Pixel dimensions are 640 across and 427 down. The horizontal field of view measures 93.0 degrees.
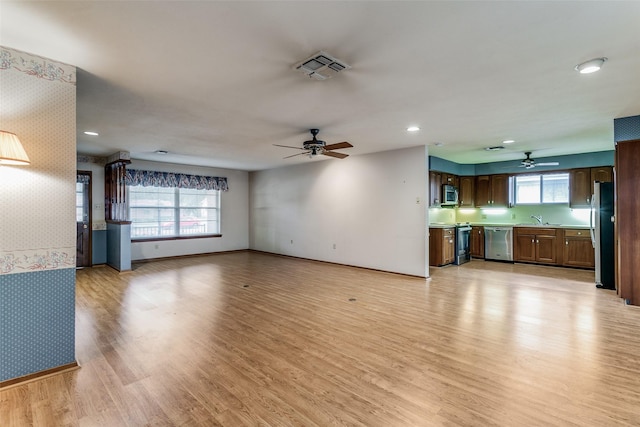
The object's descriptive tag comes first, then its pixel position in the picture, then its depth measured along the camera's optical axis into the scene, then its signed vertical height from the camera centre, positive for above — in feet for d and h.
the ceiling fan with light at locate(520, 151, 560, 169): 22.86 +3.88
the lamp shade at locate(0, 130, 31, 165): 7.24 +1.59
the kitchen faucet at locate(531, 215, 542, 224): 24.89 -0.40
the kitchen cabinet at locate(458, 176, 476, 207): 27.22 +1.94
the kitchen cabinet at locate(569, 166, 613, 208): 21.49 +2.31
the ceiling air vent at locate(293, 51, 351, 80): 7.94 +4.09
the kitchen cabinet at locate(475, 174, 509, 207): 25.93 +2.01
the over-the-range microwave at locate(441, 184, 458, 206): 24.43 +1.51
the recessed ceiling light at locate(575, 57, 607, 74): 8.20 +4.10
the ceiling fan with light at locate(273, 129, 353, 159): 15.36 +3.50
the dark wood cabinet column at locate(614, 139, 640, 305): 13.50 -0.20
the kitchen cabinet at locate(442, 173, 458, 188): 24.85 +2.92
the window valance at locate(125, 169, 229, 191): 24.49 +3.07
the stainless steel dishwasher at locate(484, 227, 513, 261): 24.59 -2.47
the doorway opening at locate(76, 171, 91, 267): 22.54 -0.18
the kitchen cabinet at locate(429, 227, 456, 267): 22.50 -2.41
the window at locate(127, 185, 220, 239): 25.41 +0.30
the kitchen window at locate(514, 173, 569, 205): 23.86 +2.03
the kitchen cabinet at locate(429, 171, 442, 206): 22.91 +1.98
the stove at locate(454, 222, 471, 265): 23.91 -2.48
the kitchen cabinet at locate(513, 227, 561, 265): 22.70 -2.45
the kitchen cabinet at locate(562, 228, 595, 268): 21.27 -2.60
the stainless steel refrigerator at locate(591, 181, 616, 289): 16.72 -1.16
